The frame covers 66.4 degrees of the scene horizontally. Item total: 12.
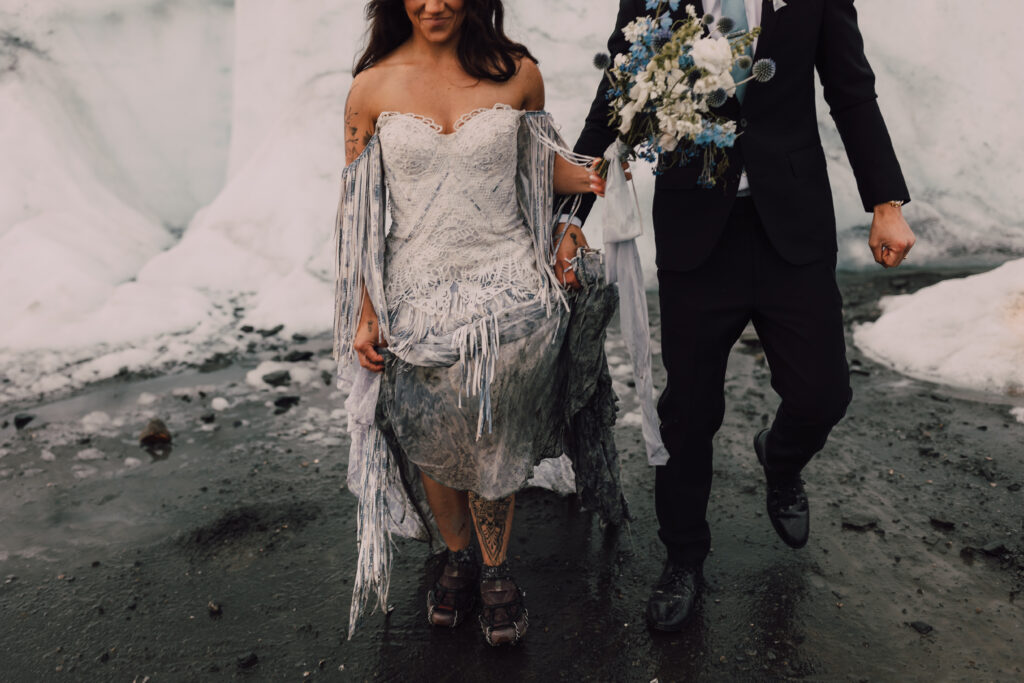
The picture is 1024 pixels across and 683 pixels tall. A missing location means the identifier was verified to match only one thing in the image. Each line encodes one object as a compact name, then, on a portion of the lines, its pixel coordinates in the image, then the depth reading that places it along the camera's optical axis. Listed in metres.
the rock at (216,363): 5.21
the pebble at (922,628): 2.56
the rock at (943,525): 3.08
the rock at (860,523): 3.13
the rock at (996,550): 2.91
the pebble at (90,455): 4.05
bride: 2.53
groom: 2.38
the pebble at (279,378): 4.88
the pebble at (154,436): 4.16
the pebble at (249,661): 2.59
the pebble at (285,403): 4.50
